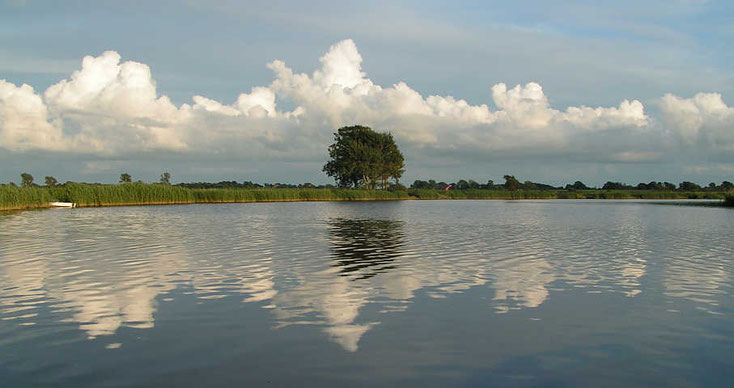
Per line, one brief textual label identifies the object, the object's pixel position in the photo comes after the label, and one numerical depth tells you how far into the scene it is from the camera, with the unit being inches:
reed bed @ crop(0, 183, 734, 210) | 2210.0
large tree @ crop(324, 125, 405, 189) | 4205.2
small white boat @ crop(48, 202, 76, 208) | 2282.2
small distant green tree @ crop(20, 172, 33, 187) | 2346.2
